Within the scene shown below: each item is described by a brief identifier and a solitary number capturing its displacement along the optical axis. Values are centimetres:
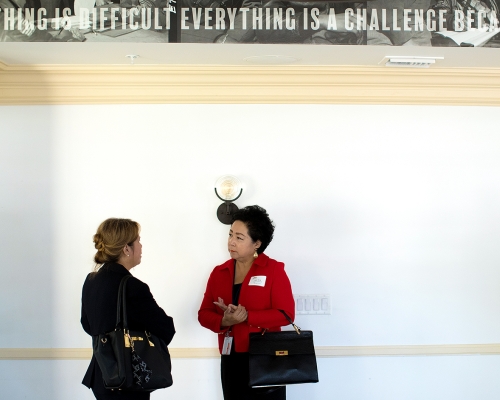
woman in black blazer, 272
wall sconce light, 395
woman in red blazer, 329
